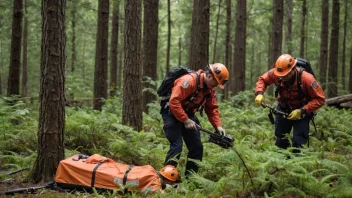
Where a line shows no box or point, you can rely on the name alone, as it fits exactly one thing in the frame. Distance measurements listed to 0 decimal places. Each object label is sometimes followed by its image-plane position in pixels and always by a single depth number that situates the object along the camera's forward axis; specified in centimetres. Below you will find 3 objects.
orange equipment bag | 561
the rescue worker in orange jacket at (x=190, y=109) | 591
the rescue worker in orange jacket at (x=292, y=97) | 665
